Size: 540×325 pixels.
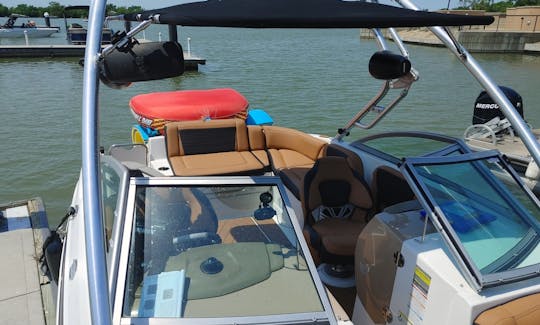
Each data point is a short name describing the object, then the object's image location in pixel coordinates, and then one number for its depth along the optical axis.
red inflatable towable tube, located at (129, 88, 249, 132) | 5.92
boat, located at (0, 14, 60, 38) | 31.92
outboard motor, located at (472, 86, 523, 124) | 7.19
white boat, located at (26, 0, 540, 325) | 1.81
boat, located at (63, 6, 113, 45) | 25.17
